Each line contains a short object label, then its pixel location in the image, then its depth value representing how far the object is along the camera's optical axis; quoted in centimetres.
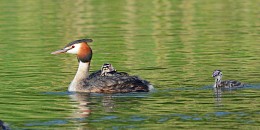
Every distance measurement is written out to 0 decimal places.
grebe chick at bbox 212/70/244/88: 2007
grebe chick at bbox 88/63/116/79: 2085
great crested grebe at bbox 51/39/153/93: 2014
